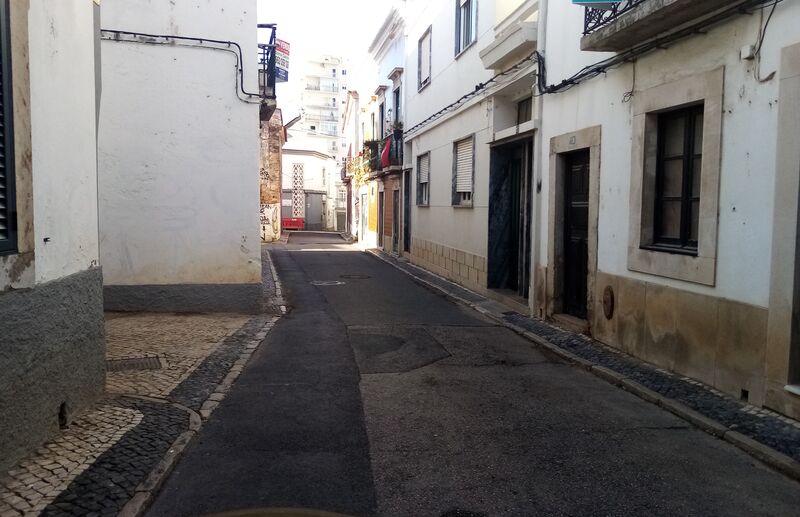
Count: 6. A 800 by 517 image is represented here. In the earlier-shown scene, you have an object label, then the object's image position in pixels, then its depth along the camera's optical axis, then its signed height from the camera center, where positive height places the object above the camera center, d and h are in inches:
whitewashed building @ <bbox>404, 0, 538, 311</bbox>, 431.8 +55.8
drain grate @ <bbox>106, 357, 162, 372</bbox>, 250.2 -60.4
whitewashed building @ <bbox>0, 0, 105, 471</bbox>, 143.3 -3.6
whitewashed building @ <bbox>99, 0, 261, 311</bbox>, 362.6 +32.3
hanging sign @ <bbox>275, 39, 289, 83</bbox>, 504.1 +120.2
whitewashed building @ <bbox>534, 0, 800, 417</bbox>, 195.6 +13.1
